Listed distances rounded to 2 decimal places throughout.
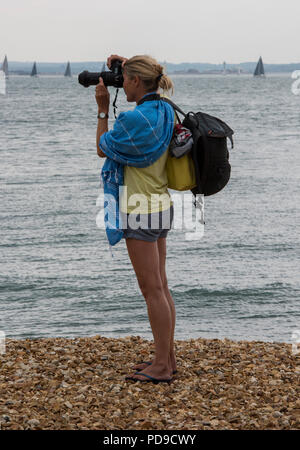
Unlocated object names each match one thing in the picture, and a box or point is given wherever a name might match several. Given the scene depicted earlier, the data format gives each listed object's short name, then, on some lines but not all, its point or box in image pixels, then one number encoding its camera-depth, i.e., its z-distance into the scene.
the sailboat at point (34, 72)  168.06
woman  4.65
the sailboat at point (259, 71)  152.12
